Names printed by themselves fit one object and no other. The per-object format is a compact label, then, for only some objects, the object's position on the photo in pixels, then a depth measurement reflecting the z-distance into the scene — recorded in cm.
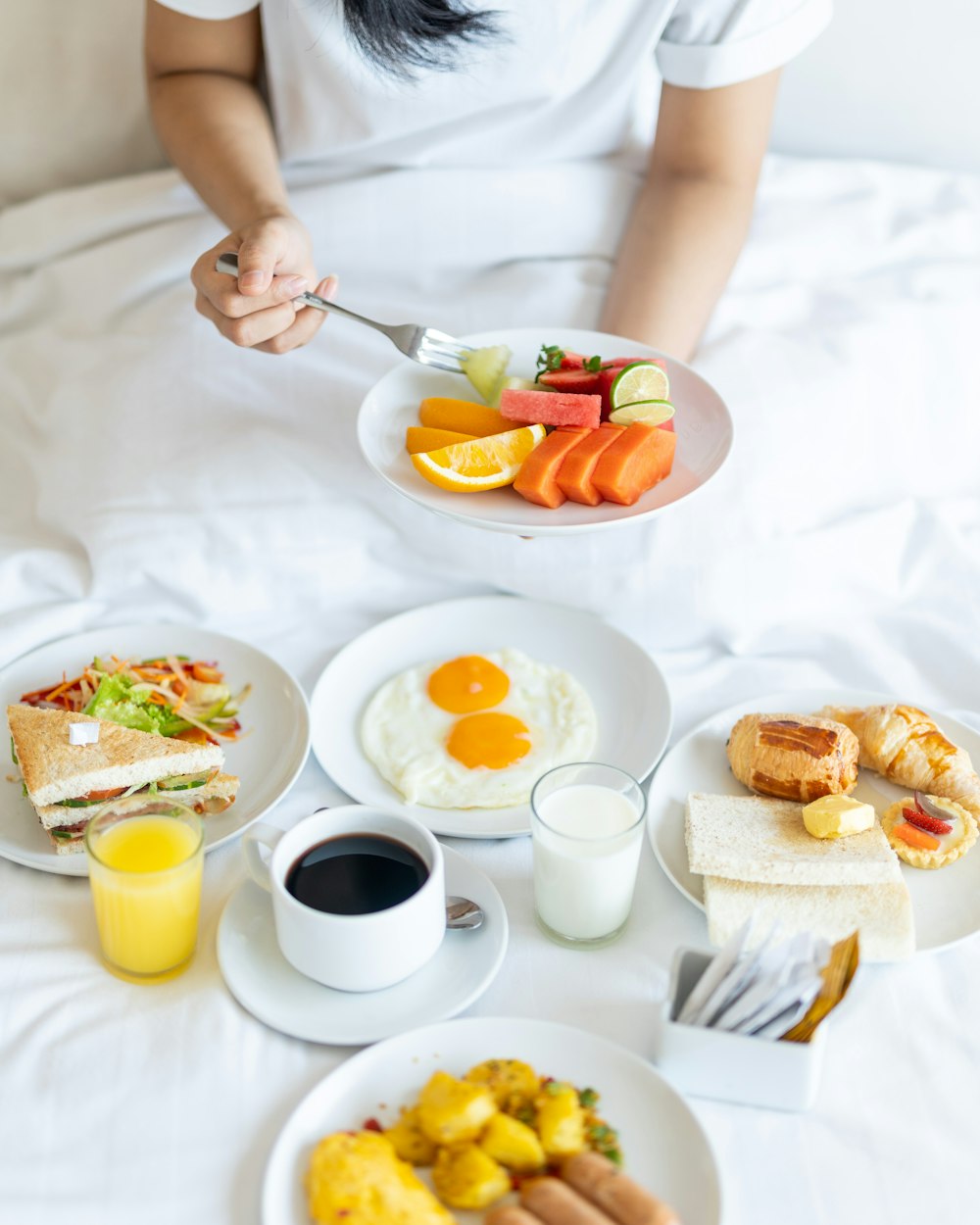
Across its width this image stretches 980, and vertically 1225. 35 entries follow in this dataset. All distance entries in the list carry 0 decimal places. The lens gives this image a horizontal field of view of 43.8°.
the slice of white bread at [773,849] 121
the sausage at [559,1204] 89
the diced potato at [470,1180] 94
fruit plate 134
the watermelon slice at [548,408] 143
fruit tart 128
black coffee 113
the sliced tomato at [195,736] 143
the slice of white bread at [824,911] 117
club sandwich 128
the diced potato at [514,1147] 95
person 174
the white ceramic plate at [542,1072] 98
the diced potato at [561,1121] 96
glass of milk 117
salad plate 131
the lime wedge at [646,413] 143
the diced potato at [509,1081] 100
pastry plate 124
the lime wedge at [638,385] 145
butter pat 125
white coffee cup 110
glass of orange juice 112
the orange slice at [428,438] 143
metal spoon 120
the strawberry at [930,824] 129
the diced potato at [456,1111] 97
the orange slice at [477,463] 137
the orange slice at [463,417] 146
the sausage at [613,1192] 90
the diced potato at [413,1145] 99
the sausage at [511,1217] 89
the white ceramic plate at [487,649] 138
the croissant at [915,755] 134
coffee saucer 112
